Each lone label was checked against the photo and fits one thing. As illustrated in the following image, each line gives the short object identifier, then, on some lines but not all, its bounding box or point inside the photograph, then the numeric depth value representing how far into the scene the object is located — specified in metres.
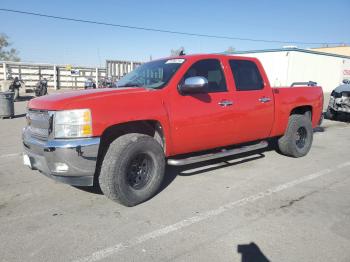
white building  29.94
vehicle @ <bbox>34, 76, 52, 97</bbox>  21.36
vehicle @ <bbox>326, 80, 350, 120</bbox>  12.73
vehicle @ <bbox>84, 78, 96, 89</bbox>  21.62
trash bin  11.98
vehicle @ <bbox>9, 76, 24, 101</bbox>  19.17
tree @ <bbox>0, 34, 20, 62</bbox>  60.11
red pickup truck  3.83
